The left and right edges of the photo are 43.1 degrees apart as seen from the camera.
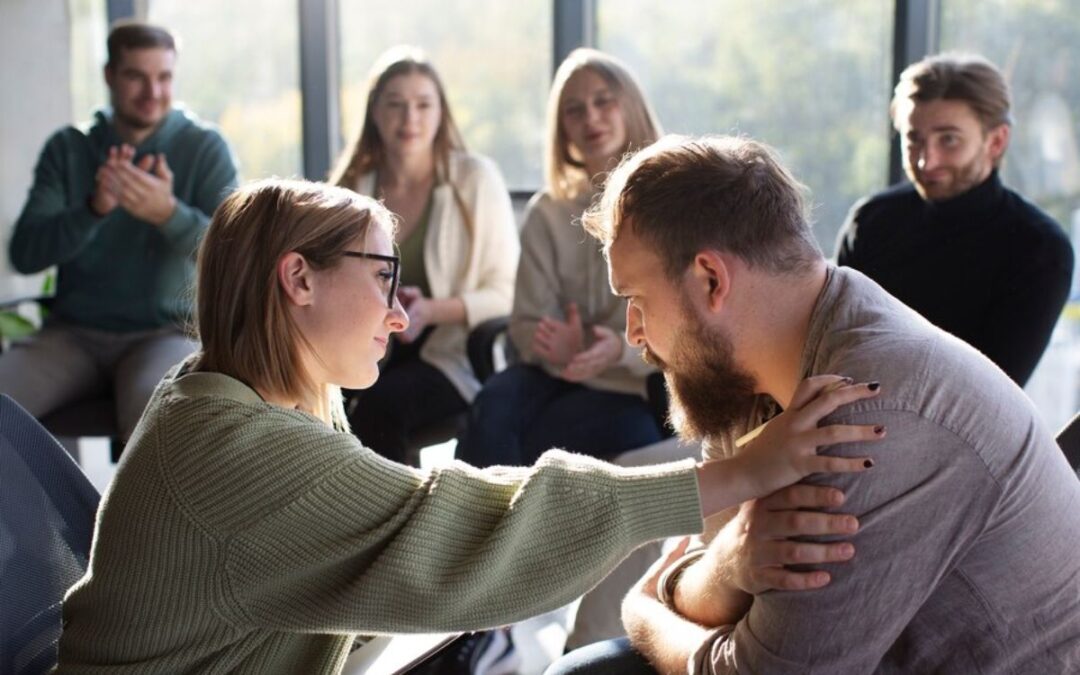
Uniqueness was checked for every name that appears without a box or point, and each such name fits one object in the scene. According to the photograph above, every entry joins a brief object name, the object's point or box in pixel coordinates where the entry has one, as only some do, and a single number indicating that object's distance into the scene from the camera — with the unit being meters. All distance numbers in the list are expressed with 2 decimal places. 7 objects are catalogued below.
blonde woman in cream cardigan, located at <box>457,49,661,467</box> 3.34
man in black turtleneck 3.02
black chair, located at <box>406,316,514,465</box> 3.48
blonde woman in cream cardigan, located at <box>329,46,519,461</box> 3.70
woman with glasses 1.51
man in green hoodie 3.59
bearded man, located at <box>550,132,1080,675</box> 1.44
